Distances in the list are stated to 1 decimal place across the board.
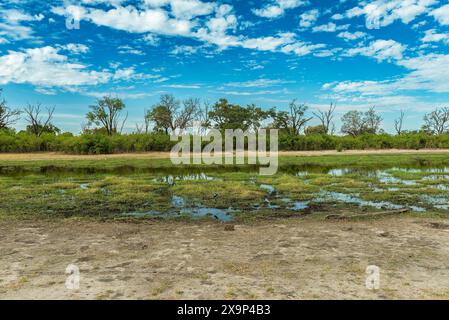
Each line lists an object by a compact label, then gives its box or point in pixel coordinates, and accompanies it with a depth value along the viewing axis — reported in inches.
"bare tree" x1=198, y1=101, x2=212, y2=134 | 3230.8
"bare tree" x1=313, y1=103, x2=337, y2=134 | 3223.4
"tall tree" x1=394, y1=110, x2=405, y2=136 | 3550.7
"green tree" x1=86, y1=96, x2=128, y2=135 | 2805.1
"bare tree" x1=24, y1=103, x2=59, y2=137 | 2743.6
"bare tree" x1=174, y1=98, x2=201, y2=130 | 3127.5
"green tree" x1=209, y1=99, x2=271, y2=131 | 3102.9
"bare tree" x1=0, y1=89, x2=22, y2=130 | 2760.8
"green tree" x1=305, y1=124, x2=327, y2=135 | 3660.4
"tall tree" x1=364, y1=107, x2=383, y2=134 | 3789.4
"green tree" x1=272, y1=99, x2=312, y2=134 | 3203.7
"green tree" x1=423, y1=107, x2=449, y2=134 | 3654.0
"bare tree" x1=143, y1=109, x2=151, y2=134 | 3100.4
